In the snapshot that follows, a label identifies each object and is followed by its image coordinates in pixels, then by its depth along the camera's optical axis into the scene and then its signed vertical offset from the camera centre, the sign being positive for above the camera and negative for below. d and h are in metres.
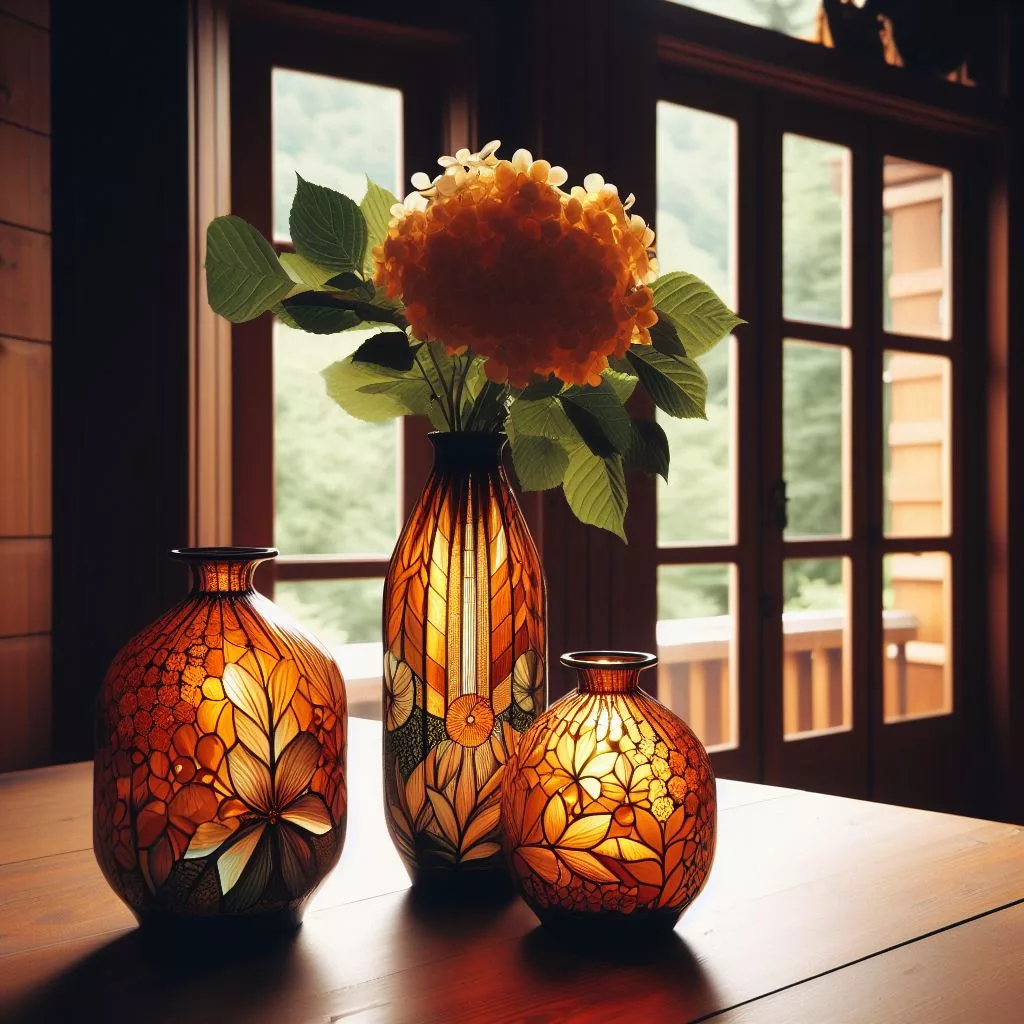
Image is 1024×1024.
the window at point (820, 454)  2.51 +0.13
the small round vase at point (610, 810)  0.59 -0.16
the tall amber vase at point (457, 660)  0.68 -0.09
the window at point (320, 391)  1.91 +0.20
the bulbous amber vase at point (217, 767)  0.58 -0.14
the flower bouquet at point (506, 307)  0.61 +0.12
